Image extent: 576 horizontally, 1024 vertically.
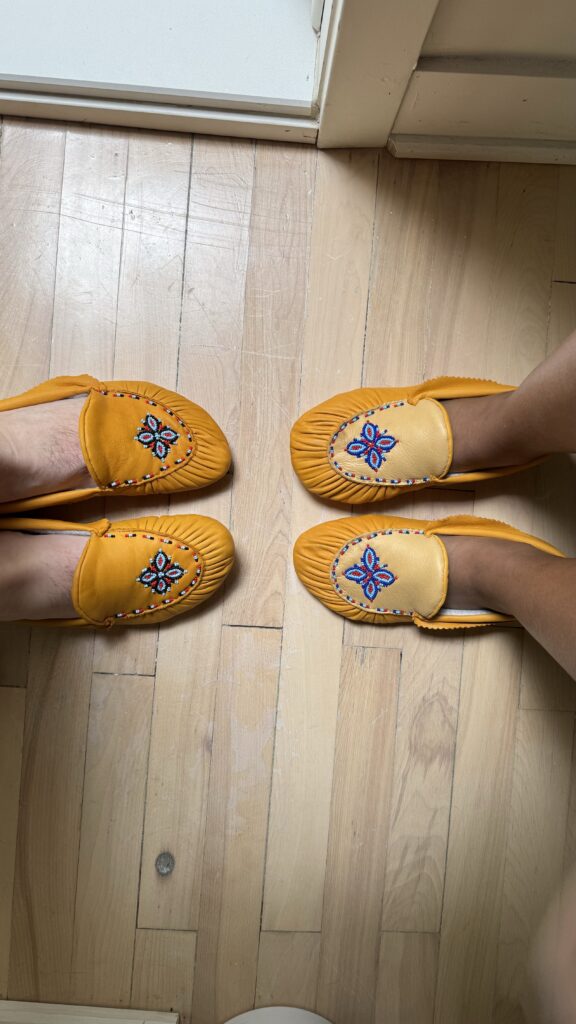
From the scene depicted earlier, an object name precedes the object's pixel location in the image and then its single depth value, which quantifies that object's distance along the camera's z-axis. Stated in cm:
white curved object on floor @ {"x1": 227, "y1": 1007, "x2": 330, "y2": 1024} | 92
